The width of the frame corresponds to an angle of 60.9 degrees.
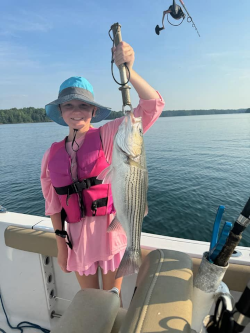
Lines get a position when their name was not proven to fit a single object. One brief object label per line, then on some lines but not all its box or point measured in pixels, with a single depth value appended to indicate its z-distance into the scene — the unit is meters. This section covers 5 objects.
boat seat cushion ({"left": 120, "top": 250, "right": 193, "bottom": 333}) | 1.15
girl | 1.97
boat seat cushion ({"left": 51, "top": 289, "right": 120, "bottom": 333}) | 1.37
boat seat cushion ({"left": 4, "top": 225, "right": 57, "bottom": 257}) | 2.64
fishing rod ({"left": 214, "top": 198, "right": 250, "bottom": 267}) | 1.39
